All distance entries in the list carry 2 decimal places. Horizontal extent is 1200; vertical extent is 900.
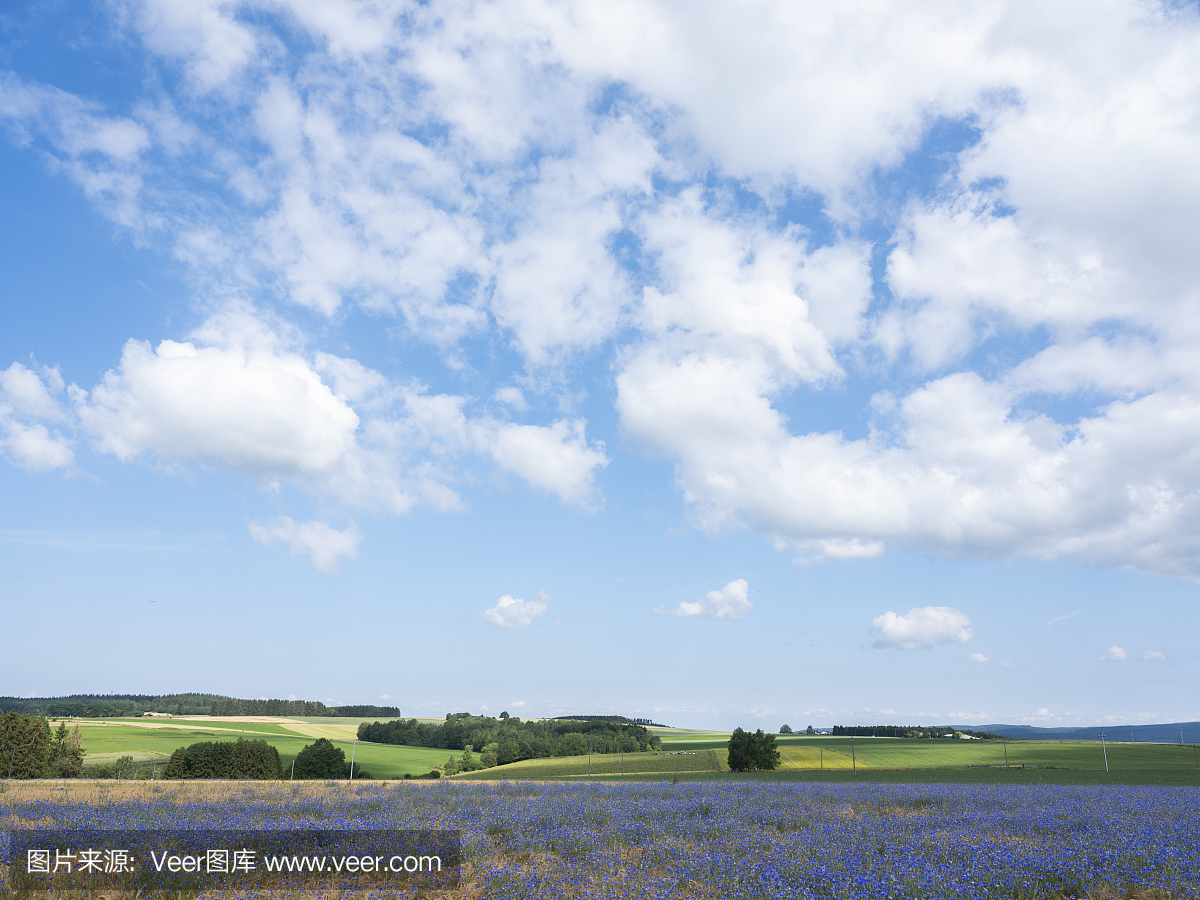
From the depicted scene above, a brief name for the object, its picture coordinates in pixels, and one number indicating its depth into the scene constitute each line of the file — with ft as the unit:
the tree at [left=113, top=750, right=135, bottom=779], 201.59
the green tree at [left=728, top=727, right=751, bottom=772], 202.08
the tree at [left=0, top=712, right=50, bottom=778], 225.97
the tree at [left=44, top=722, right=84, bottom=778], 229.25
